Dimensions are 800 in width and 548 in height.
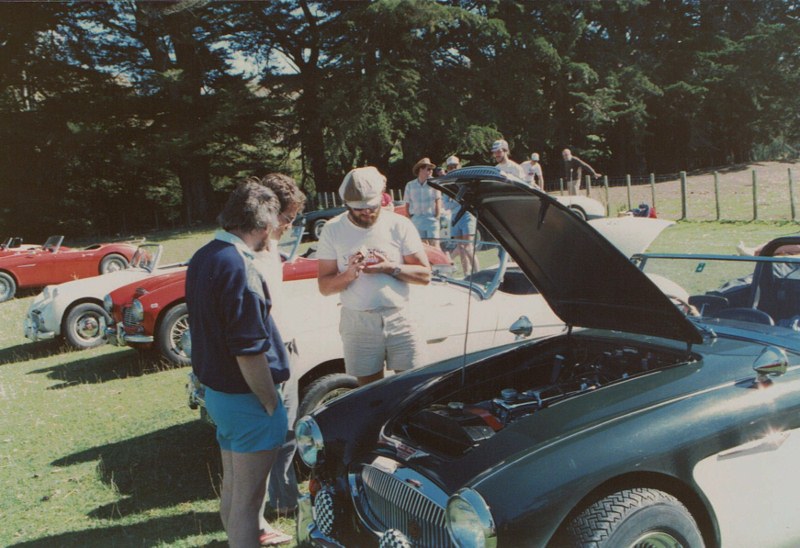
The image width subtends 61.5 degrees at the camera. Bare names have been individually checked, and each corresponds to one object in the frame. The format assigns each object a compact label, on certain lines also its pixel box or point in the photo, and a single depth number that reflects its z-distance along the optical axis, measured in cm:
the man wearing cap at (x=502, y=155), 870
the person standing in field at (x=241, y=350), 270
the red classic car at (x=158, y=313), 727
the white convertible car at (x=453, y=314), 468
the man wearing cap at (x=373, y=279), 389
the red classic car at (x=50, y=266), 1380
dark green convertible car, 229
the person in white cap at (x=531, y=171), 1140
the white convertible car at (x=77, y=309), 898
